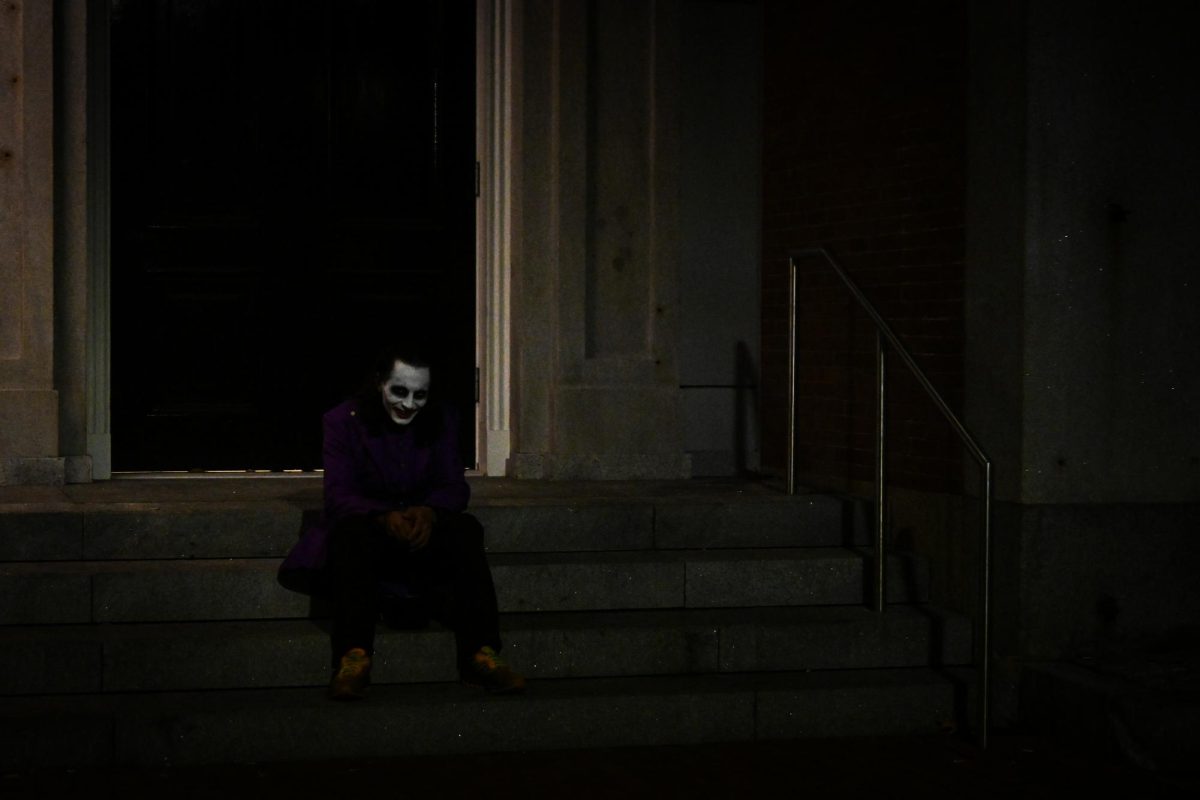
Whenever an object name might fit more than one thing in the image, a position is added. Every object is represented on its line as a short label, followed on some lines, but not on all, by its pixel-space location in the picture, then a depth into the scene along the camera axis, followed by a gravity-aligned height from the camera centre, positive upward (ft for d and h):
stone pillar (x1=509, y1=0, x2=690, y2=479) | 28.86 +1.57
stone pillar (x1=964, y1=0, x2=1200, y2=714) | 23.43 +0.37
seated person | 21.35 -2.08
